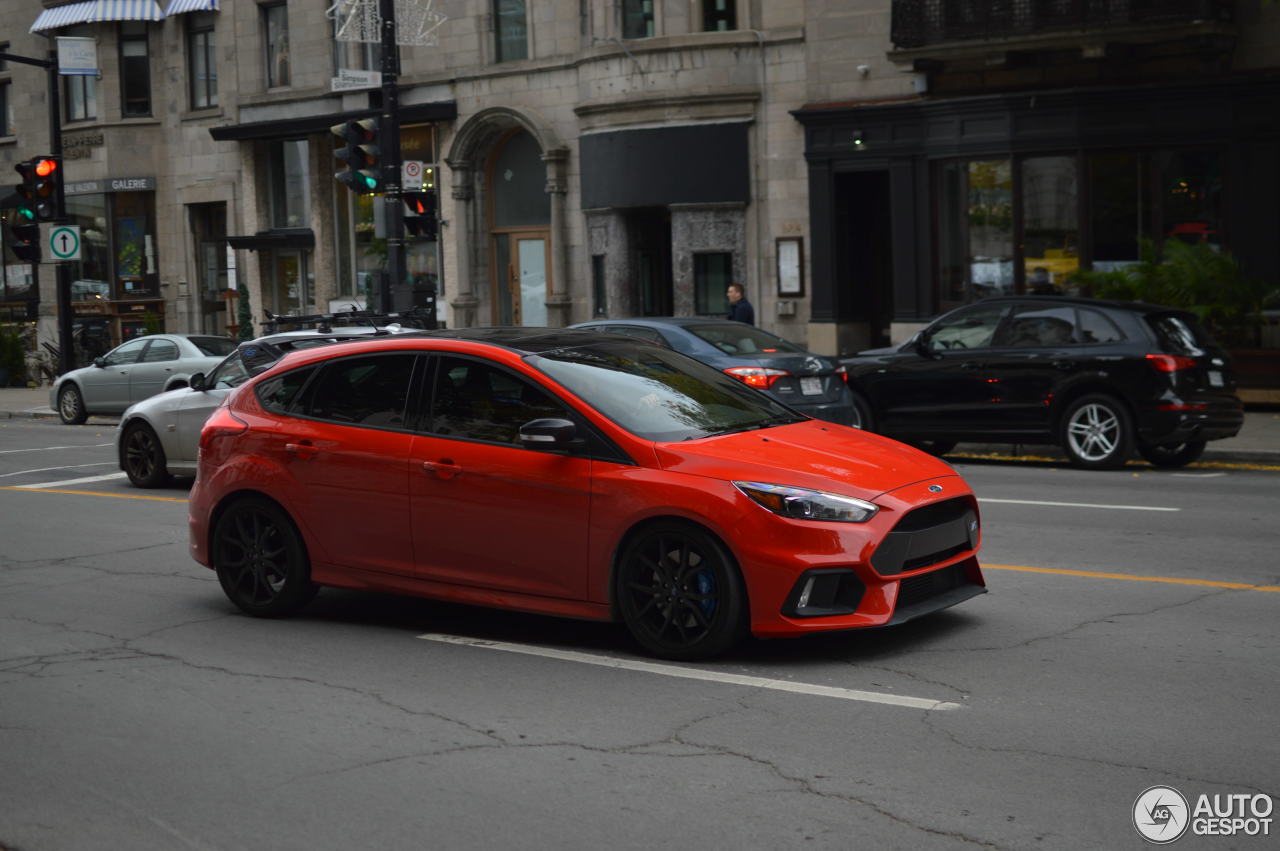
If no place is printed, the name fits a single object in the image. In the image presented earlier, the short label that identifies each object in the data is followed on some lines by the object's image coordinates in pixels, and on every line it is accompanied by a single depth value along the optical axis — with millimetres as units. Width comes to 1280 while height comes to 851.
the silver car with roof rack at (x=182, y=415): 15336
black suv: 15141
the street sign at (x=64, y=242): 28484
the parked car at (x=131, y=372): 24766
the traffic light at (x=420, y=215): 20812
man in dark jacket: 24000
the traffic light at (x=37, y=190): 27703
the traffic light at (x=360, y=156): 20922
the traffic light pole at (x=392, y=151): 20734
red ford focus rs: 7078
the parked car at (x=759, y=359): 15555
